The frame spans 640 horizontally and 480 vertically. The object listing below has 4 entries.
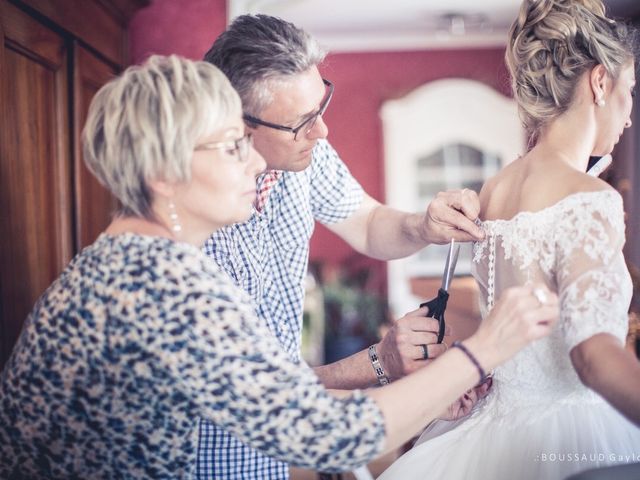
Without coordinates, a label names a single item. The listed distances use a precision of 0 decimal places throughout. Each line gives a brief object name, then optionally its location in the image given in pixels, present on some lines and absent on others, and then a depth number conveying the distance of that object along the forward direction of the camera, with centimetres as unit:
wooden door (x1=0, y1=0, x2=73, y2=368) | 197
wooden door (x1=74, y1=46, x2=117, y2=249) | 254
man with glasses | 153
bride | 122
